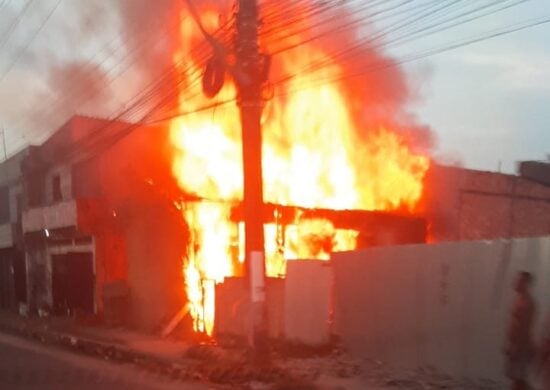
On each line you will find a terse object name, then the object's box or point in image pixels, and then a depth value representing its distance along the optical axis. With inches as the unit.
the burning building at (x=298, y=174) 797.2
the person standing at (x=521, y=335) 363.9
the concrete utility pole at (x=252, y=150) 497.4
